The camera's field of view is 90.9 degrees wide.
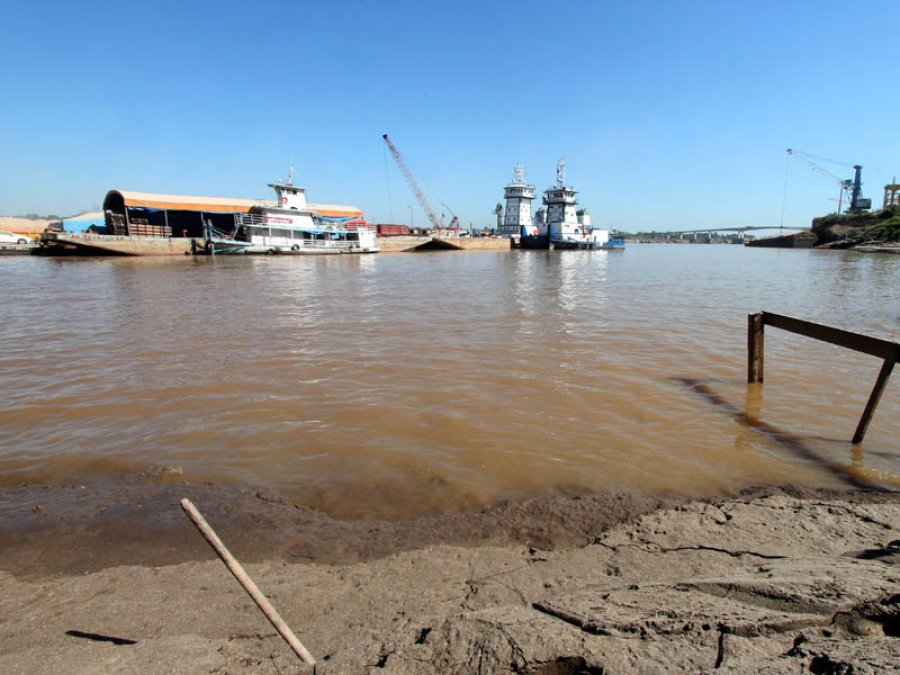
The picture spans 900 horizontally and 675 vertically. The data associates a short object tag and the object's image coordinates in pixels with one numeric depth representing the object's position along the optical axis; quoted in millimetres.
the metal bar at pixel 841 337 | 4820
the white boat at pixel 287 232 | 42562
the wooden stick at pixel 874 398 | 4883
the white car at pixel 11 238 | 45250
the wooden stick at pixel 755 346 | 6988
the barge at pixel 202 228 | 37031
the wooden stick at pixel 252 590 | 1826
